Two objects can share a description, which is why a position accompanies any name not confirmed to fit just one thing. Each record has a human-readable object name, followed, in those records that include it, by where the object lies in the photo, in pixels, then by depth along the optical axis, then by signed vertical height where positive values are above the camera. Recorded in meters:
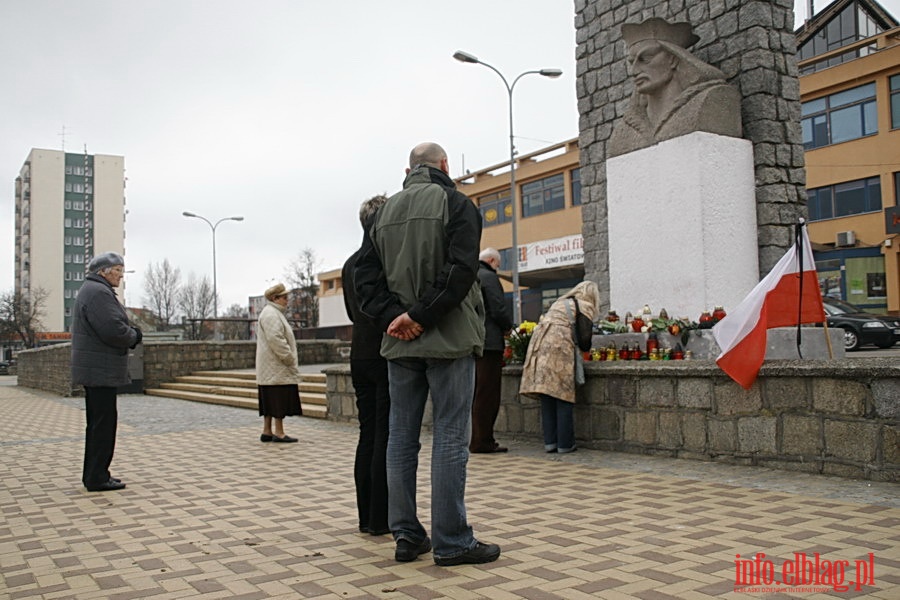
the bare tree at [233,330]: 45.72 +1.26
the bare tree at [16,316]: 56.00 +2.75
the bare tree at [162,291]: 70.25 +5.30
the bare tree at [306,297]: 65.88 +4.45
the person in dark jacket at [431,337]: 3.77 +0.05
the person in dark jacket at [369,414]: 4.41 -0.36
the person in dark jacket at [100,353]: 6.24 +0.00
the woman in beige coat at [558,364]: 7.10 -0.16
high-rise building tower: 95.19 +16.01
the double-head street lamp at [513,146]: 27.22 +7.62
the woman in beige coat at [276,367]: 9.01 -0.19
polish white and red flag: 6.23 +0.33
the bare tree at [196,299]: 71.44 +4.70
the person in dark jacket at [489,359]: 7.41 -0.11
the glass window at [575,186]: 41.08 +8.11
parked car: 19.38 +0.30
